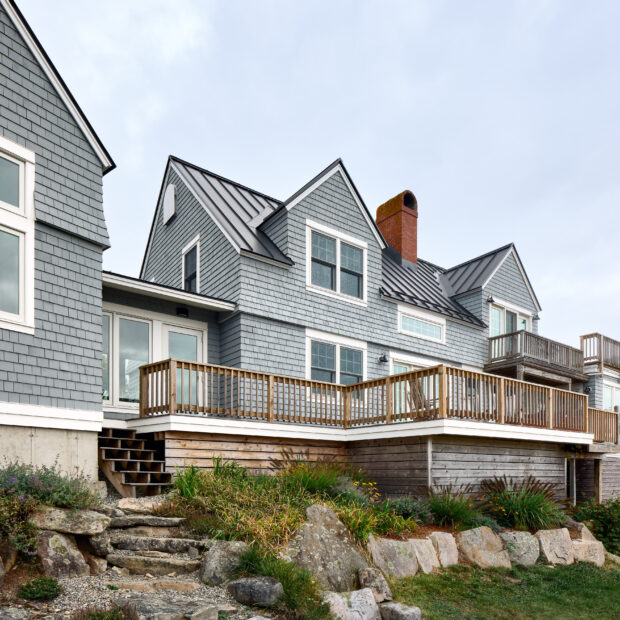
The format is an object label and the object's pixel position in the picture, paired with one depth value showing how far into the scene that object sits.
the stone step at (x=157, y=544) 8.03
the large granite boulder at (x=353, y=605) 7.50
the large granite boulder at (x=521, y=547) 10.89
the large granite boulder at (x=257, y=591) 7.02
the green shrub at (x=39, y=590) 6.33
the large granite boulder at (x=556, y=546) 11.30
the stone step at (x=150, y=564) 7.64
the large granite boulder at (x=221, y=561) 7.46
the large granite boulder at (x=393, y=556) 9.08
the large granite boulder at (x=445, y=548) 9.95
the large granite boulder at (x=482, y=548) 10.29
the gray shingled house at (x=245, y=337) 9.84
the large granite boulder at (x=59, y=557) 7.00
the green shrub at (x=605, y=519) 13.20
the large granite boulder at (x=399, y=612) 7.66
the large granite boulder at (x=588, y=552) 11.78
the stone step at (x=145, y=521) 8.48
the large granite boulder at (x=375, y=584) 8.30
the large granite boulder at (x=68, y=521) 7.43
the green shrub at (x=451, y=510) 10.95
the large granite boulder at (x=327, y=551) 8.14
